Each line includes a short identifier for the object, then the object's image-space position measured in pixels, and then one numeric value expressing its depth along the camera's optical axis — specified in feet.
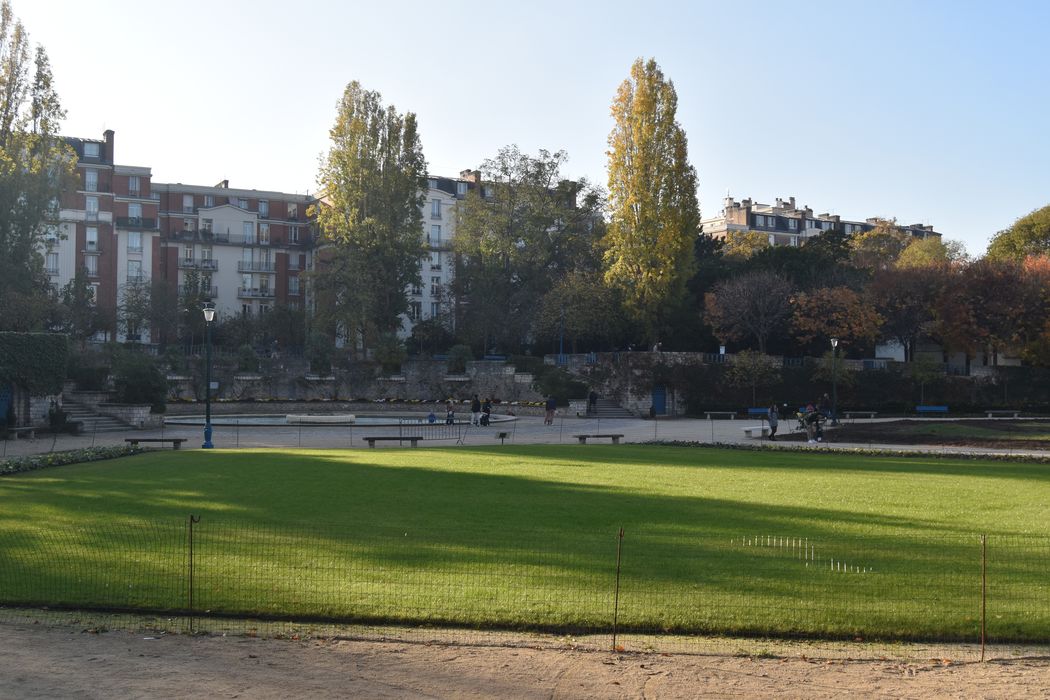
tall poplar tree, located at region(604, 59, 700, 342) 198.08
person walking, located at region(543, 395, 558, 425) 160.17
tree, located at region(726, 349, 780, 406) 197.16
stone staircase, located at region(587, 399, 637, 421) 191.31
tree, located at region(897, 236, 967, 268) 262.26
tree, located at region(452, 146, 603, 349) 221.87
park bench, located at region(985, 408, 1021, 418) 185.78
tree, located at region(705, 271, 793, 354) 205.77
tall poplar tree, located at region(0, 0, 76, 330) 149.79
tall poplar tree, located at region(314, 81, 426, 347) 204.74
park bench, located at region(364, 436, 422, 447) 113.12
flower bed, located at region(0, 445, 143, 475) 81.61
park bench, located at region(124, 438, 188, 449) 107.76
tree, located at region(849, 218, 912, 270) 301.63
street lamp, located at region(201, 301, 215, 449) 110.92
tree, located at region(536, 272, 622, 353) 205.46
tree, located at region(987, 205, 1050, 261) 260.83
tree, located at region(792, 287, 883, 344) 203.72
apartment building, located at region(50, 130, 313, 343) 250.37
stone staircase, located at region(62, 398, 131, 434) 144.66
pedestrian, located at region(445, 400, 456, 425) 154.13
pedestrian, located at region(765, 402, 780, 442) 136.08
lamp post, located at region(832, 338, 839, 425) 159.28
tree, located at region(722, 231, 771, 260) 289.19
